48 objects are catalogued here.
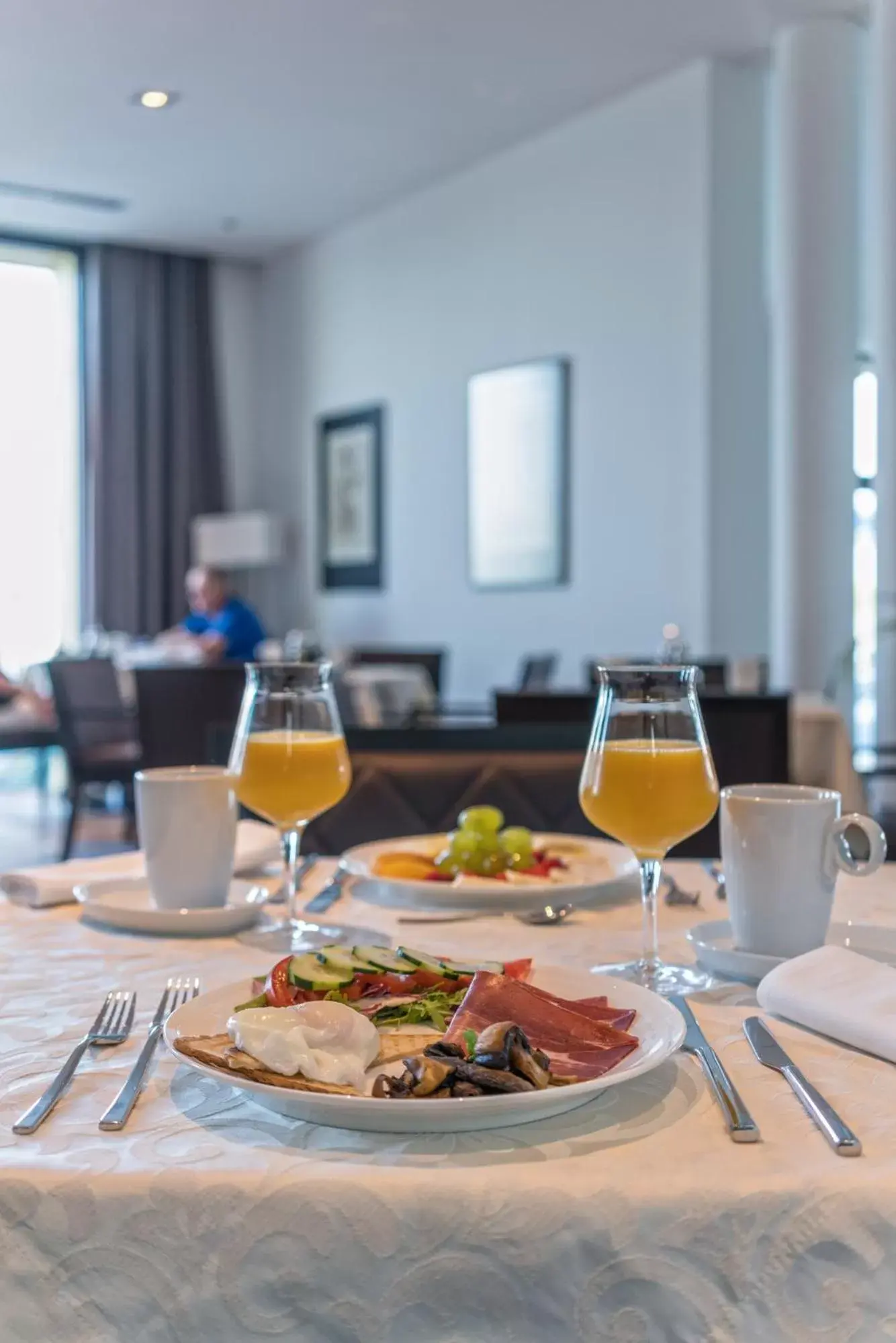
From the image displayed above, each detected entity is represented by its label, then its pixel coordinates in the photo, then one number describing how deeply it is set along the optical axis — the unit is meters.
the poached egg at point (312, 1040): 0.67
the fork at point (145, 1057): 0.67
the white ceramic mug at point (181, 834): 1.15
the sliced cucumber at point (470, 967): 0.81
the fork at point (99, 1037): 0.67
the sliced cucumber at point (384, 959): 0.81
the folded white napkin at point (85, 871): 1.23
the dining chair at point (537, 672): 5.57
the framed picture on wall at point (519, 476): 6.57
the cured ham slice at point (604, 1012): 0.76
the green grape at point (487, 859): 1.28
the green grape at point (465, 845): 1.28
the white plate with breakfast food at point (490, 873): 1.21
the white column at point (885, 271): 4.79
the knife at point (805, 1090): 0.64
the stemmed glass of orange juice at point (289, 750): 1.17
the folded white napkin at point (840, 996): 0.79
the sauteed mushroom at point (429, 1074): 0.65
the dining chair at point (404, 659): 6.35
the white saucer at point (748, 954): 0.96
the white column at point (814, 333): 5.31
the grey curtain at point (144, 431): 8.31
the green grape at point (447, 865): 1.29
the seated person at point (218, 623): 6.96
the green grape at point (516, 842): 1.29
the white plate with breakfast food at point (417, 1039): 0.65
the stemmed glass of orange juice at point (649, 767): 1.00
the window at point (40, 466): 8.36
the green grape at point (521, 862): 1.29
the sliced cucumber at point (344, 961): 0.81
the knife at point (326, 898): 1.22
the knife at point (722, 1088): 0.65
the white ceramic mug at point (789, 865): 0.98
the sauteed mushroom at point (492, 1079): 0.65
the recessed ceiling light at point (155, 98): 6.00
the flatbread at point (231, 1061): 0.66
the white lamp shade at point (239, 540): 8.28
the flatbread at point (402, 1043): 0.73
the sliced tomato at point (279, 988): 0.77
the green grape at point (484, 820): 1.29
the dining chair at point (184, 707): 4.52
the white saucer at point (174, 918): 1.11
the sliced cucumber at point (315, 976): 0.78
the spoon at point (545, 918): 1.16
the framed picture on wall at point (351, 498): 7.95
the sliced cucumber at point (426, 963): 0.81
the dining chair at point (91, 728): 5.03
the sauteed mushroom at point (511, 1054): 0.66
